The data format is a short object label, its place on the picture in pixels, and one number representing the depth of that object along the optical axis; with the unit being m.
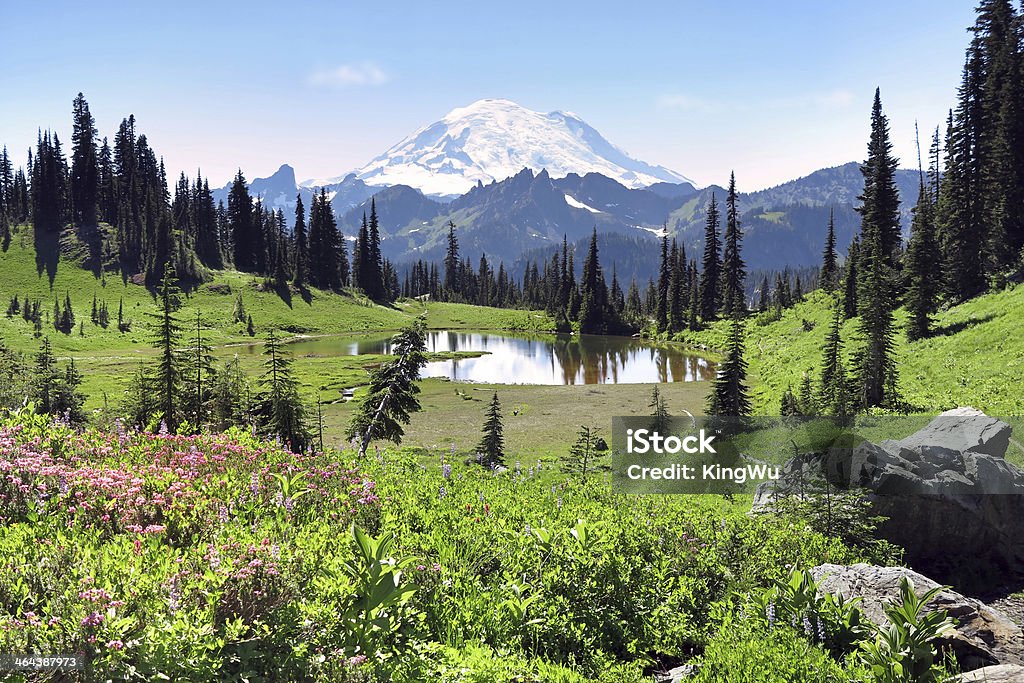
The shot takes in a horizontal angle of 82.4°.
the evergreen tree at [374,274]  133.00
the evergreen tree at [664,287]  102.44
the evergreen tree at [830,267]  76.81
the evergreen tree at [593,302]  108.75
